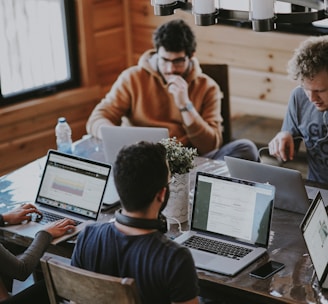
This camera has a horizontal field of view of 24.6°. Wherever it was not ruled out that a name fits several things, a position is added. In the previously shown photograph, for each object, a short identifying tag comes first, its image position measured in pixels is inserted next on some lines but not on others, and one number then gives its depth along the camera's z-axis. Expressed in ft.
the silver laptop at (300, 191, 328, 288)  8.33
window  15.94
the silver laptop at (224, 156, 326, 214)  9.85
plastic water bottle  12.39
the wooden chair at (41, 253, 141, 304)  7.39
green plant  9.87
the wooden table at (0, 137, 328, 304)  8.29
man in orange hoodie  13.03
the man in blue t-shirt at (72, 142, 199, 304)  7.48
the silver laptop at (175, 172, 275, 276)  9.12
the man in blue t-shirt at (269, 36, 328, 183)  10.95
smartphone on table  8.64
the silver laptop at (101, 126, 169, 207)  11.32
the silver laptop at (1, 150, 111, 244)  10.12
